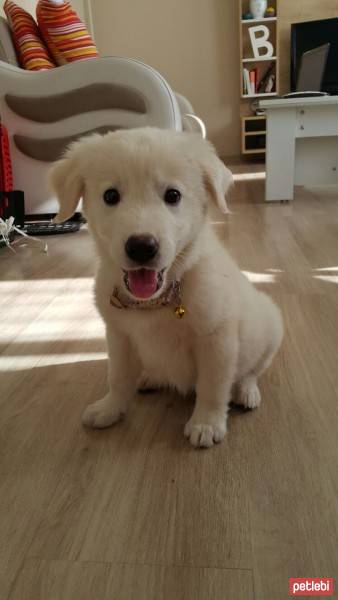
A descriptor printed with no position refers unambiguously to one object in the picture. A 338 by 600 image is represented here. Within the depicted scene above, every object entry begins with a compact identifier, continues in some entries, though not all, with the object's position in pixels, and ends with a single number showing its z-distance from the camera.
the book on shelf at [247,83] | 6.40
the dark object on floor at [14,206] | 2.91
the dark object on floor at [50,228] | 3.06
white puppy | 0.90
